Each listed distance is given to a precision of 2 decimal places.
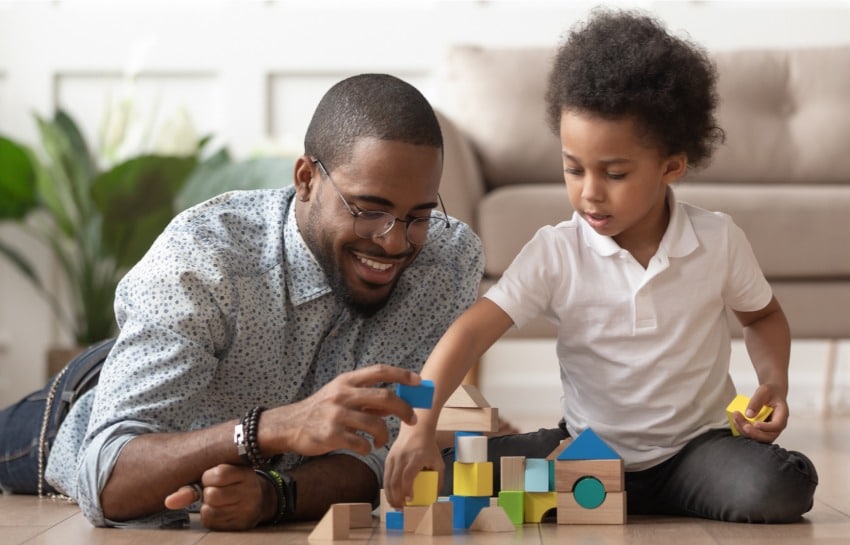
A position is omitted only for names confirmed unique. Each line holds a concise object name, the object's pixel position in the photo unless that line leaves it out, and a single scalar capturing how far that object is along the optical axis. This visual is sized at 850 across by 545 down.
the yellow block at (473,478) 1.98
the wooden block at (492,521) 1.98
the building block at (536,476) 2.05
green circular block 2.04
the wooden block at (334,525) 1.93
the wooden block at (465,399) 2.02
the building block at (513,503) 2.04
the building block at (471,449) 1.98
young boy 2.09
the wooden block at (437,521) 1.95
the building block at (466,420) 2.02
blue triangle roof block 2.04
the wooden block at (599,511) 2.04
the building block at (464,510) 1.99
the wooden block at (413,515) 1.97
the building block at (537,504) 2.06
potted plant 3.58
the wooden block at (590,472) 2.03
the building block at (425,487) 1.96
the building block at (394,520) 1.98
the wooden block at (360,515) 1.99
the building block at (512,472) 2.02
